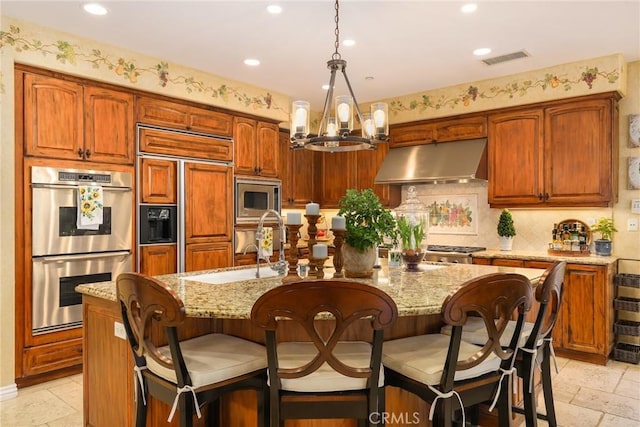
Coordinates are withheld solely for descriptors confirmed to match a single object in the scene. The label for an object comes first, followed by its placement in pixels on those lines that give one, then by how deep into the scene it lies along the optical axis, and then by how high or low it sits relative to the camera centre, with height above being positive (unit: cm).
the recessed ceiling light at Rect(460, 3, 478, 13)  303 +148
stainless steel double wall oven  334 -20
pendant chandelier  261 +58
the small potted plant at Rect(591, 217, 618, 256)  414 -17
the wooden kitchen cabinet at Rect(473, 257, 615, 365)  381 -86
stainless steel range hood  474 +63
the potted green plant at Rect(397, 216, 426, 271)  271 -13
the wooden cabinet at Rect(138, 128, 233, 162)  405 +73
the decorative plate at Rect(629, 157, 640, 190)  412 +43
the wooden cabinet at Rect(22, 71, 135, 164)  333 +80
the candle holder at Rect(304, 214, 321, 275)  222 -7
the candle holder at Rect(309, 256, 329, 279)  221 -24
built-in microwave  482 +24
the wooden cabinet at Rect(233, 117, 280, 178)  487 +82
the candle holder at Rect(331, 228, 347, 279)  226 -18
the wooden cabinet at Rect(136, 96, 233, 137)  406 +101
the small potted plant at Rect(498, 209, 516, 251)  458 -12
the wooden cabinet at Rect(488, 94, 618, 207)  407 +64
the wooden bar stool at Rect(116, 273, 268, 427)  159 -57
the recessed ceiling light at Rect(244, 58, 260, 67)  416 +151
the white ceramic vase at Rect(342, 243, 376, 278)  238 -24
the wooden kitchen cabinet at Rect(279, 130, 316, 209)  591 +61
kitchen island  191 -55
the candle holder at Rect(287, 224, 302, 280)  221 -17
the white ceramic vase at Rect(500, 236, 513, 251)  461 -26
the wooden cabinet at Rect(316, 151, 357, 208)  597 +59
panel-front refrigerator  401 +8
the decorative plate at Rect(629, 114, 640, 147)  415 +84
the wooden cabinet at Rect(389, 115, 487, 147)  488 +104
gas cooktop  464 -34
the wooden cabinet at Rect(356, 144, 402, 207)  562 +58
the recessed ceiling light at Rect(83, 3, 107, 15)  306 +149
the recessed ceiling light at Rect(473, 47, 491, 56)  386 +150
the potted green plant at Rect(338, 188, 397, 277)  231 -4
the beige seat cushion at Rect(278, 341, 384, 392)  158 -56
